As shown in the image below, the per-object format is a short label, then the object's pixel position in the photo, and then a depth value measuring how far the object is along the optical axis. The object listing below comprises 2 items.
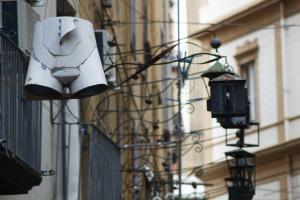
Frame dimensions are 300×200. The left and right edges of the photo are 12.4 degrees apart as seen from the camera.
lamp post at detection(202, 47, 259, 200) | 15.09
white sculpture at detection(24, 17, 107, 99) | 11.59
